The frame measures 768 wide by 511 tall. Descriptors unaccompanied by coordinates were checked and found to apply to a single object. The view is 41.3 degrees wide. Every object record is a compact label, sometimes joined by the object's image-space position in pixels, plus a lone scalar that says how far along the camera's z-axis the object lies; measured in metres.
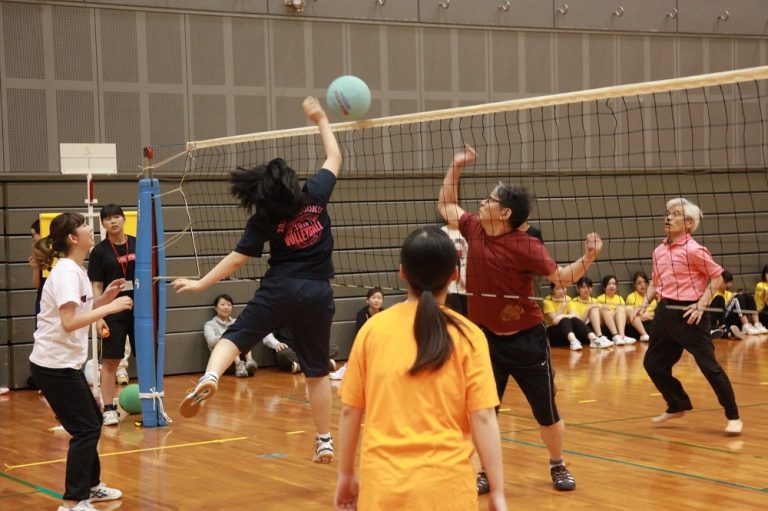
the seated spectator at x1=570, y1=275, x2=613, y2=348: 13.37
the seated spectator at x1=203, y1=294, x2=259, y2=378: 11.44
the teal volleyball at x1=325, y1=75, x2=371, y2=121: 6.53
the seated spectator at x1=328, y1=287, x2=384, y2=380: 12.21
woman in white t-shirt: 4.92
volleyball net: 12.27
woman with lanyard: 7.81
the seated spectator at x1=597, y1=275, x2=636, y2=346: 13.73
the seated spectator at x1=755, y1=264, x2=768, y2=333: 14.44
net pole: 7.76
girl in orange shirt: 2.74
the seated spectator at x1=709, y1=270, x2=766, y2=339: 13.72
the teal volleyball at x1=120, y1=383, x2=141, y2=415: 8.43
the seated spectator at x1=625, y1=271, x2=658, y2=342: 13.98
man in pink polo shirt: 7.13
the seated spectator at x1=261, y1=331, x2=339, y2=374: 11.63
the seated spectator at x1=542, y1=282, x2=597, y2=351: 13.42
